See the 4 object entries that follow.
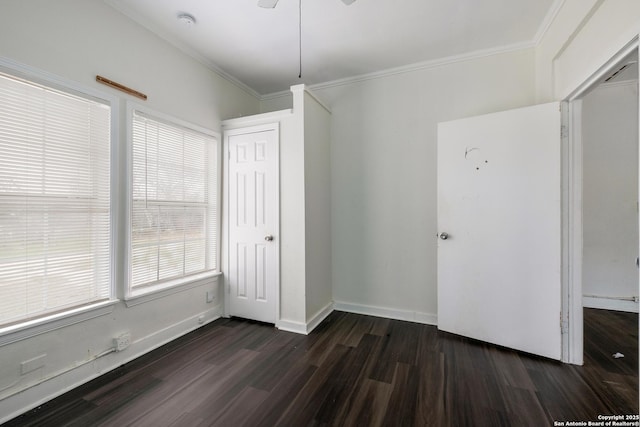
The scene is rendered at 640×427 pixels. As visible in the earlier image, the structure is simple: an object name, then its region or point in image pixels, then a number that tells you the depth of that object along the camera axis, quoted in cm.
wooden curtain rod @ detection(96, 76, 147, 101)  196
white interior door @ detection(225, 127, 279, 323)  279
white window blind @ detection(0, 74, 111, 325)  158
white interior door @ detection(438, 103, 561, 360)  211
